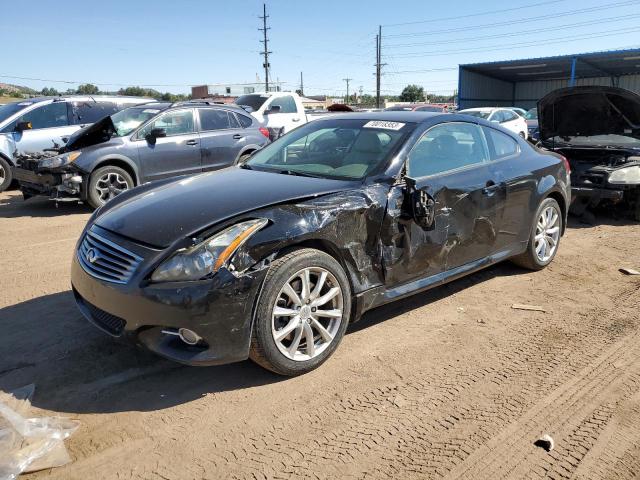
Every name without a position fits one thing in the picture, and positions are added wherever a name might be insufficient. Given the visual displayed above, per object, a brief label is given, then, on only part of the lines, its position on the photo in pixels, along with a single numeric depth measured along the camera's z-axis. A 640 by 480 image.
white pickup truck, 12.63
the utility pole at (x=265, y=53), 60.16
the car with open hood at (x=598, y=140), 7.25
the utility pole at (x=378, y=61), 51.44
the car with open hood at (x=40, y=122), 10.41
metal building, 28.08
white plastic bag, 2.46
